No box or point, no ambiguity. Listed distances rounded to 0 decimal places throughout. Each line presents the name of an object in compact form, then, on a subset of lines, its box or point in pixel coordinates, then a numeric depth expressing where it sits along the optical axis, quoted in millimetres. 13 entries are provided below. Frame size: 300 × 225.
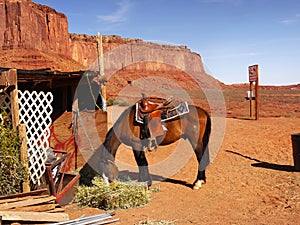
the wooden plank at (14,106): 5763
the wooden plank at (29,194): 5309
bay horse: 6721
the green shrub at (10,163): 5637
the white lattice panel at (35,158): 6133
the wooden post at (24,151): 5766
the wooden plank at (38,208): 5034
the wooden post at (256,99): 15812
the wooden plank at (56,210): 5233
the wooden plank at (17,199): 5139
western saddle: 6773
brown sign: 15820
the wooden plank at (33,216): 4738
